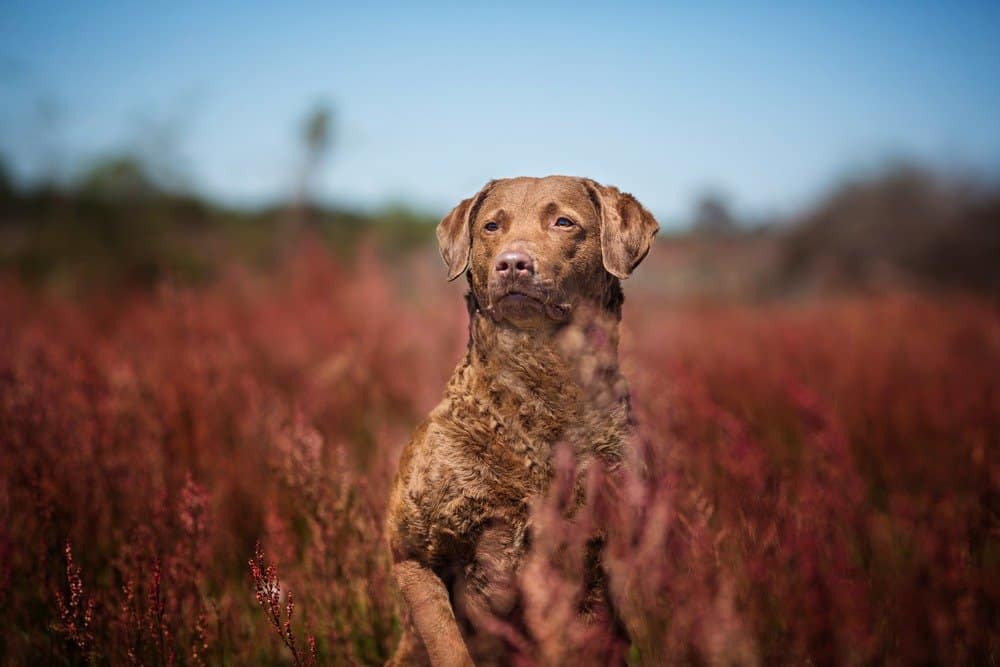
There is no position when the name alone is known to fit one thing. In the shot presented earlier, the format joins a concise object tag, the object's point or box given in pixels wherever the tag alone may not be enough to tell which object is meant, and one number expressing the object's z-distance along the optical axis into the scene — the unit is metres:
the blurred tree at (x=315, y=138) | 19.31
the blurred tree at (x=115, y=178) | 15.23
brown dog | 1.74
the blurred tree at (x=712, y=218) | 20.09
